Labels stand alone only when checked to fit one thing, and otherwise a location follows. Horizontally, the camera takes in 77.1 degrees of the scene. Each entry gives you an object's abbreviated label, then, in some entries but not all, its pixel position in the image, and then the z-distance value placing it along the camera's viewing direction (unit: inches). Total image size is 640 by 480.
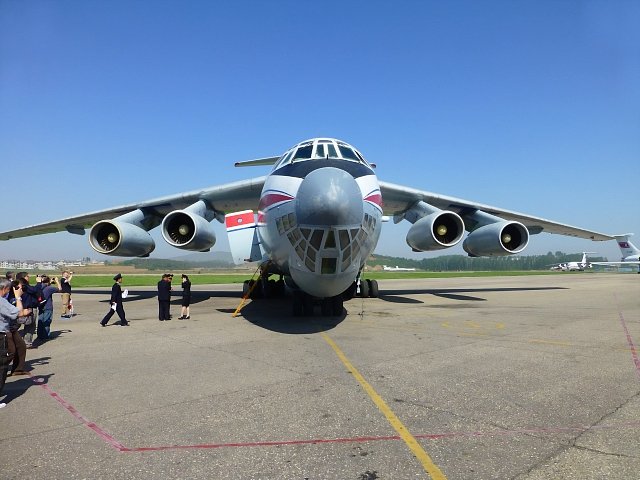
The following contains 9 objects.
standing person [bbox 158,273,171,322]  394.6
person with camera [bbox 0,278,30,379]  173.2
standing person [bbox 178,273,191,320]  401.3
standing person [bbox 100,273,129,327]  360.2
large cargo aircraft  263.7
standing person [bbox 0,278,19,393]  166.1
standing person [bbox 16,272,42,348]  265.0
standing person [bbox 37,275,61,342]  299.6
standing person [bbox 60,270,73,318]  410.3
